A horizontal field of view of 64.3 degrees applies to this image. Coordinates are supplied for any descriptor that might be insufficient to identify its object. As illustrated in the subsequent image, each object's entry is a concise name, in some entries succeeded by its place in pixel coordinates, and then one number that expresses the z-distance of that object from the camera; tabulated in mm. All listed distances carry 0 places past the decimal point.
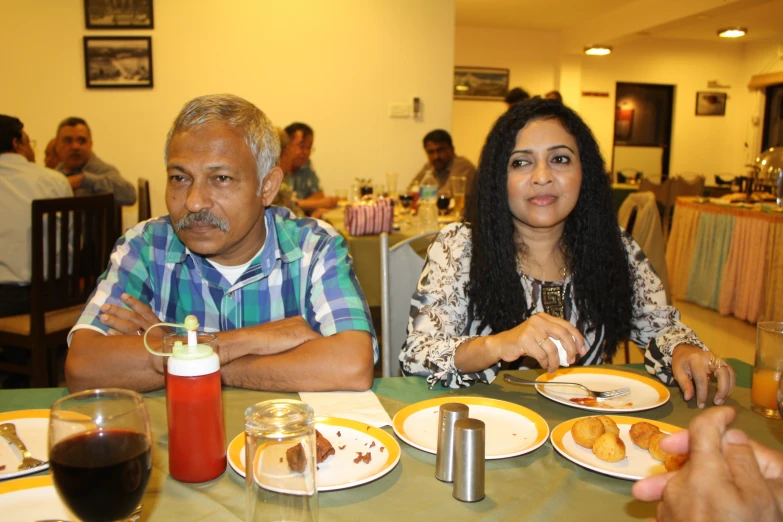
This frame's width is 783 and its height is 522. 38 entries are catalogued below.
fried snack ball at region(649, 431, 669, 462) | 1023
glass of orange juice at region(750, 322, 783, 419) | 1255
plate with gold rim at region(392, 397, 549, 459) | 1077
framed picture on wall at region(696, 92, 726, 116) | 11883
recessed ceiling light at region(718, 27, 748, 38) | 8863
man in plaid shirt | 1392
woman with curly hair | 1797
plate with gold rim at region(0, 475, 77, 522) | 833
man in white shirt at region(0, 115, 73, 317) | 3178
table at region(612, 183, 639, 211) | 8594
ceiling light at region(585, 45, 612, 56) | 9336
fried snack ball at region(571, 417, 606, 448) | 1077
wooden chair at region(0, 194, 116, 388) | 2943
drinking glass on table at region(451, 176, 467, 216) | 5215
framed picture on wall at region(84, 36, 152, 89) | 6047
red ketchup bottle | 921
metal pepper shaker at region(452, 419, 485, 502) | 903
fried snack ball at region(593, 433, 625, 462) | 1024
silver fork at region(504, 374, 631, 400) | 1337
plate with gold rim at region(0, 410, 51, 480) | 962
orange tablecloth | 4996
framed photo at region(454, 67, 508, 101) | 10758
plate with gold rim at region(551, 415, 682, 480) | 987
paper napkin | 1211
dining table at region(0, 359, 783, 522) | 881
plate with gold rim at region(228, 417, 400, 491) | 950
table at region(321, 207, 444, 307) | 3705
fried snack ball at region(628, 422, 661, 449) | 1078
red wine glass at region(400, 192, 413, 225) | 4715
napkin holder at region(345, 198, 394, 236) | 3760
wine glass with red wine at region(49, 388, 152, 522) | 692
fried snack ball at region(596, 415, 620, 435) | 1093
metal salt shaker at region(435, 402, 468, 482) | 953
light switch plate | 6609
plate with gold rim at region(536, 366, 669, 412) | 1295
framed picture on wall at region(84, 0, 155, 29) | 5977
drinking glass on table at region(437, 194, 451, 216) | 4430
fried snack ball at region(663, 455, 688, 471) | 953
